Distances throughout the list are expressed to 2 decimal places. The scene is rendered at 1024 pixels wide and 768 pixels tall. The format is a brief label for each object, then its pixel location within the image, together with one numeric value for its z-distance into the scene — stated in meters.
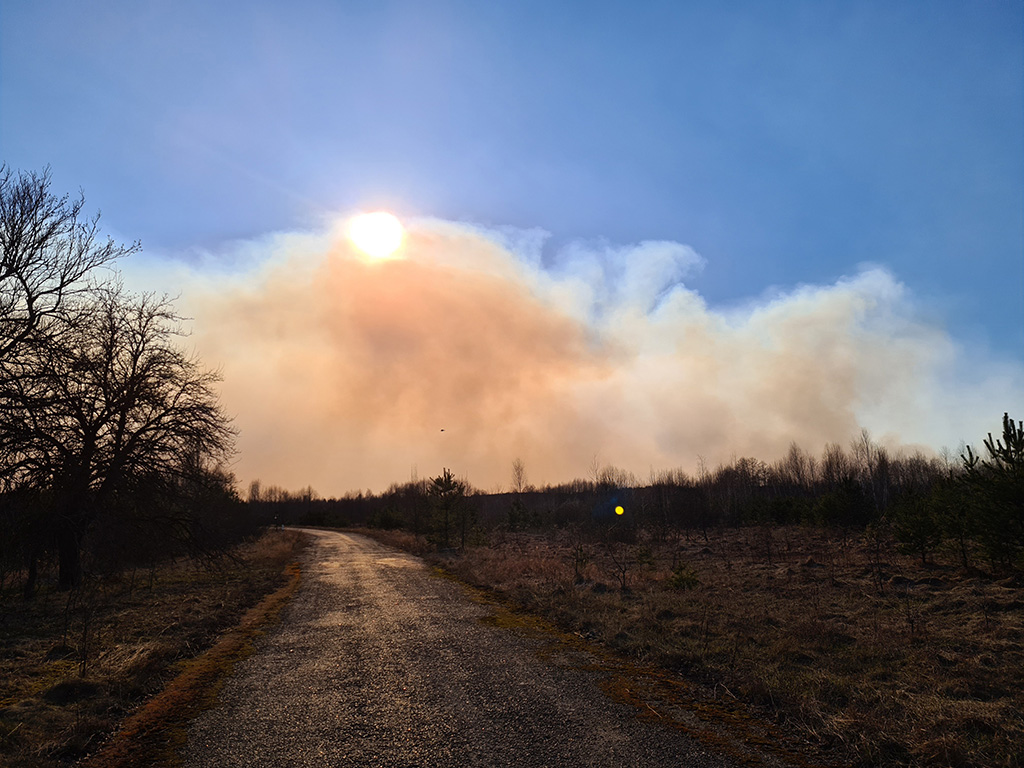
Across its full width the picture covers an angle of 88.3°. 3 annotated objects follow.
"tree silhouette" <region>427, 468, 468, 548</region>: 33.44
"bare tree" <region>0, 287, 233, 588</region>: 13.59
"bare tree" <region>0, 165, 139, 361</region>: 13.52
